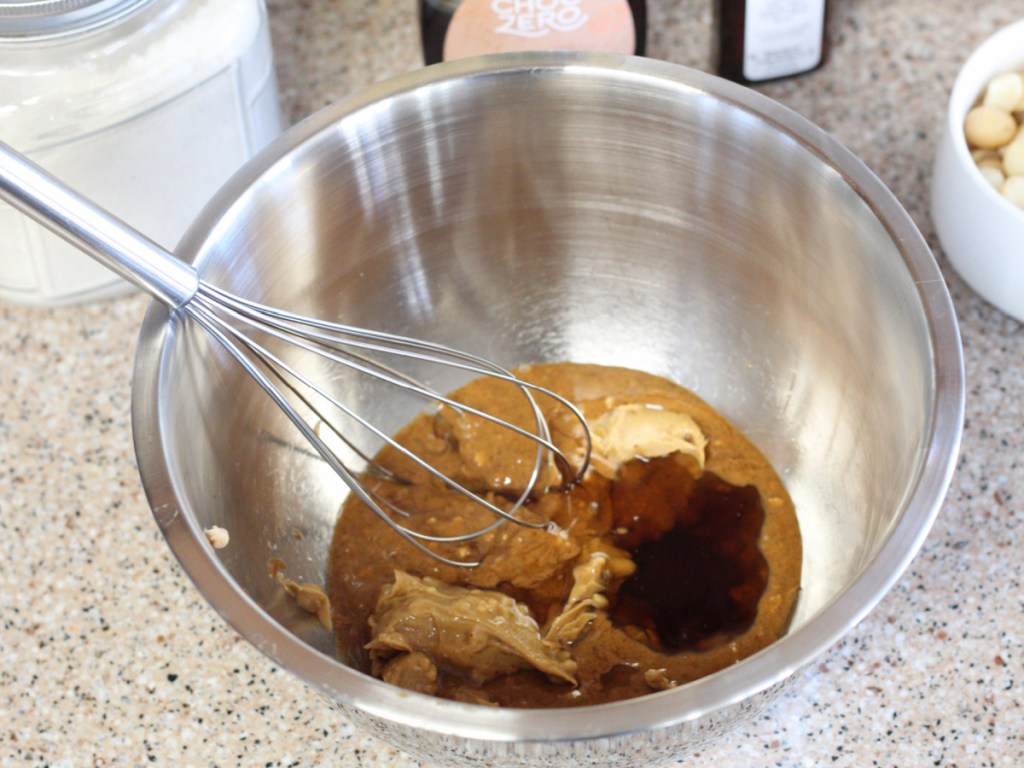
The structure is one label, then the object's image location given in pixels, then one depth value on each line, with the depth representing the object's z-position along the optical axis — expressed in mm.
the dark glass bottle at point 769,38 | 903
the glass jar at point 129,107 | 719
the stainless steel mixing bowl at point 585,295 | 569
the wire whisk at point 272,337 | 572
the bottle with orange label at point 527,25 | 858
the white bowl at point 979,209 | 771
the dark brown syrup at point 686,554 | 722
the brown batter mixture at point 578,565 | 688
